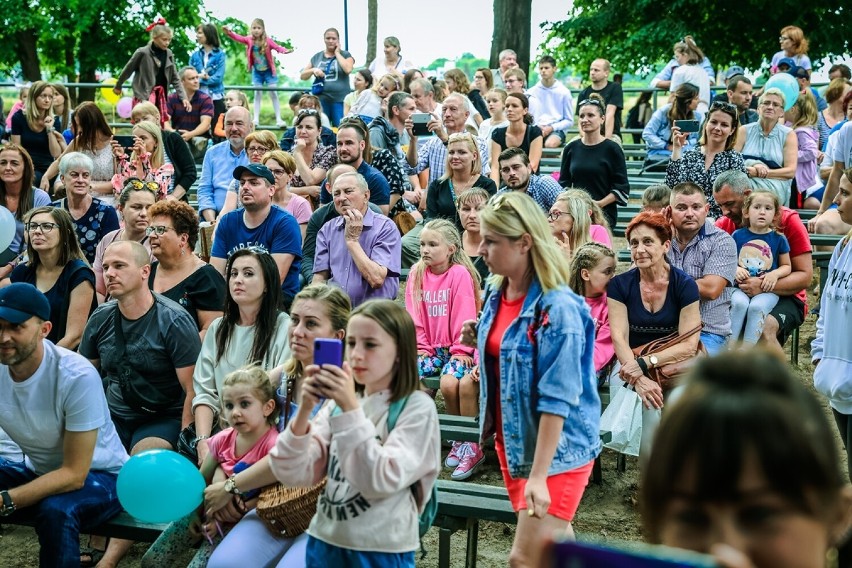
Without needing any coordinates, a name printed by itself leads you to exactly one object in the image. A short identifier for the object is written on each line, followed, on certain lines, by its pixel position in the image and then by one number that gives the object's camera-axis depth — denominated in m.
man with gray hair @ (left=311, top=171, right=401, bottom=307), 6.29
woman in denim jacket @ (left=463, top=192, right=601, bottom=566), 3.19
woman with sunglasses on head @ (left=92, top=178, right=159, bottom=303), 6.60
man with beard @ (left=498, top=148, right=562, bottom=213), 7.45
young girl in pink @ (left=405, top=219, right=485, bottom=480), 5.93
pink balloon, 13.54
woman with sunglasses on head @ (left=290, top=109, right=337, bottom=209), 8.63
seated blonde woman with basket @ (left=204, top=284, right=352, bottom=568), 3.71
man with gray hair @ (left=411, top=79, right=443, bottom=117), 10.52
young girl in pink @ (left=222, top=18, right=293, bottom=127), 14.65
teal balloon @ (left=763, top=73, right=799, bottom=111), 10.41
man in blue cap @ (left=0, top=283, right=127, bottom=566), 4.11
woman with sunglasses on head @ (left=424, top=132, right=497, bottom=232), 7.64
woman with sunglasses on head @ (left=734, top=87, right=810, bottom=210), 8.24
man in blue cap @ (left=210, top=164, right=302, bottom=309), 6.37
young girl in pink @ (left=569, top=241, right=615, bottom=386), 5.57
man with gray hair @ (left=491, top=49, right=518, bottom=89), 13.82
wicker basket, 3.73
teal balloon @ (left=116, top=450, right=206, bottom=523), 3.84
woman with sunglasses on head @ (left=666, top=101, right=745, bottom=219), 7.31
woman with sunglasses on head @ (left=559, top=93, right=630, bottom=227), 8.43
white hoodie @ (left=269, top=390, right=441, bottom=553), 2.93
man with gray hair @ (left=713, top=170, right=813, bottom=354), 6.30
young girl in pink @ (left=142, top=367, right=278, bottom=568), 4.03
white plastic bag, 5.21
